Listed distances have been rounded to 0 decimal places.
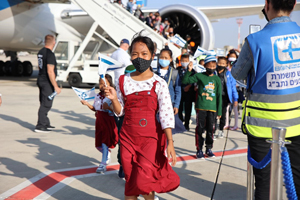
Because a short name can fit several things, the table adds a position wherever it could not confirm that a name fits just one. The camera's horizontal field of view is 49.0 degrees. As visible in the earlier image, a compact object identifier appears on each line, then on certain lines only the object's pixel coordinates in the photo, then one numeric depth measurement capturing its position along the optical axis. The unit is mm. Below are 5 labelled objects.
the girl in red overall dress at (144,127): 2500
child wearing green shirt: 4945
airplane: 12984
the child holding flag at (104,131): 4227
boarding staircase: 12412
